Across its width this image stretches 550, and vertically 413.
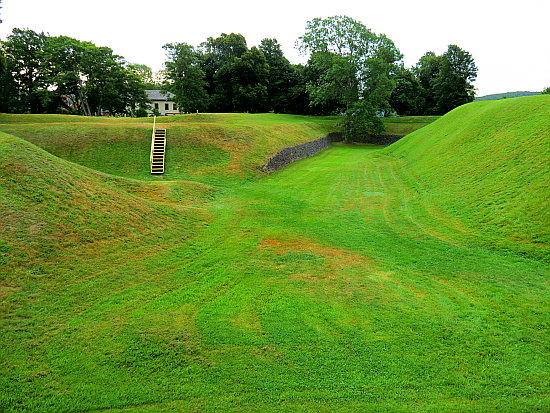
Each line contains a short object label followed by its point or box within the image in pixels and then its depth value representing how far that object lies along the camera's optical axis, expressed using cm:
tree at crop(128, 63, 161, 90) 10553
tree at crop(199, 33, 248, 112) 5912
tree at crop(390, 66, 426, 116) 6238
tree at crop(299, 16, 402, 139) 4303
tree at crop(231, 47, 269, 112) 5784
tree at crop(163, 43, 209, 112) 5075
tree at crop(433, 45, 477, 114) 6150
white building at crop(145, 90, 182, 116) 9119
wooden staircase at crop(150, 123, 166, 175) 2121
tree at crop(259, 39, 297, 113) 6369
